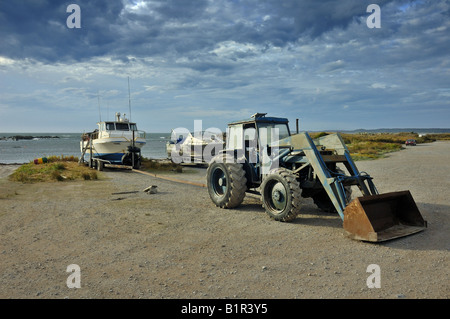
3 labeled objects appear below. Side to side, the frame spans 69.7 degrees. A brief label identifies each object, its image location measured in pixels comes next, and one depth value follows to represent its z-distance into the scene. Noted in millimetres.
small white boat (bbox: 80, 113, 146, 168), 20094
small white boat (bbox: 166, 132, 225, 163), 23781
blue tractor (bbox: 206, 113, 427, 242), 6160
